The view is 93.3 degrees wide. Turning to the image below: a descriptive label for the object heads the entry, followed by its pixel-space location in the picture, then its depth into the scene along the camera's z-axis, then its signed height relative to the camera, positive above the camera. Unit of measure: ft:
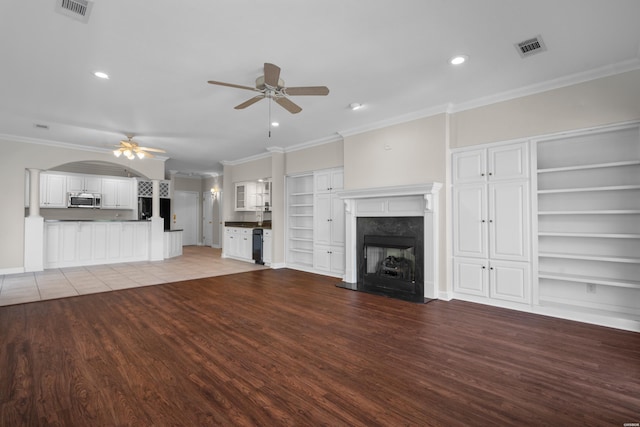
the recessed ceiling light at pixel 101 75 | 11.23 +5.28
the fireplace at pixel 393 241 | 14.43 -1.37
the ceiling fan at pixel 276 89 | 9.52 +4.41
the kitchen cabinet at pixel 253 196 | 26.13 +1.74
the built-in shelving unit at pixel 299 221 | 22.86 -0.49
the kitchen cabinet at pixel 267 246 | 23.44 -2.51
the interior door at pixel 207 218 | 38.99 -0.48
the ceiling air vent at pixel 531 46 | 9.11 +5.24
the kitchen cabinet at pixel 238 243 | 25.84 -2.51
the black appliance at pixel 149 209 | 31.55 +0.68
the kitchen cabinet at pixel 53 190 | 25.82 +2.14
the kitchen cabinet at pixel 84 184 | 26.96 +2.85
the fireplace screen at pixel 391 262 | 15.42 -2.54
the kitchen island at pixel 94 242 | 22.15 -2.12
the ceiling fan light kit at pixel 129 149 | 19.29 +4.31
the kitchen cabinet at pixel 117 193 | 28.63 +2.09
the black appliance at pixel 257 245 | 24.67 -2.54
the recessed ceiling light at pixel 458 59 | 10.05 +5.24
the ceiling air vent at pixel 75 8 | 7.55 +5.31
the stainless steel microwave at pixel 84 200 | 26.63 +1.33
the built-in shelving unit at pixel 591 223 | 11.11 -0.34
